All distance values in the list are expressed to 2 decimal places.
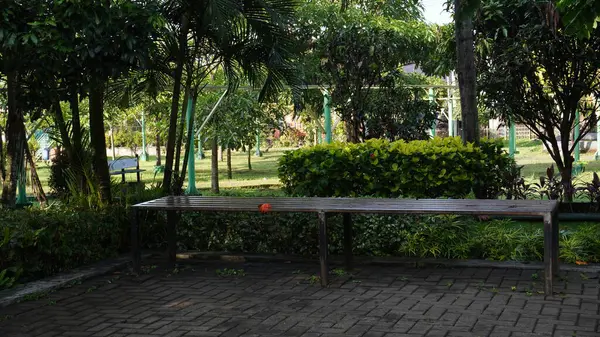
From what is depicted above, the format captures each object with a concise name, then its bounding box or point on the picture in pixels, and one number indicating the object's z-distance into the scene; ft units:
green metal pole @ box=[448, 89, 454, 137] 68.64
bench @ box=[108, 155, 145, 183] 47.55
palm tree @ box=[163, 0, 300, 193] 27.40
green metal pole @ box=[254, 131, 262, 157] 110.85
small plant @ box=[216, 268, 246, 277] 22.57
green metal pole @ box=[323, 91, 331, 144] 43.24
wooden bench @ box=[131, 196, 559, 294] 18.60
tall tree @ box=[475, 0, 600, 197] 32.01
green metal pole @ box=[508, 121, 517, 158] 61.97
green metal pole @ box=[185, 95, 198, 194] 43.50
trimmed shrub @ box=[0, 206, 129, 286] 20.75
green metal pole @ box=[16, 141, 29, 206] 27.94
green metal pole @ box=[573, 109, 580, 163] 57.45
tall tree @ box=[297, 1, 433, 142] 38.14
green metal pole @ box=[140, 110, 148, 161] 90.78
